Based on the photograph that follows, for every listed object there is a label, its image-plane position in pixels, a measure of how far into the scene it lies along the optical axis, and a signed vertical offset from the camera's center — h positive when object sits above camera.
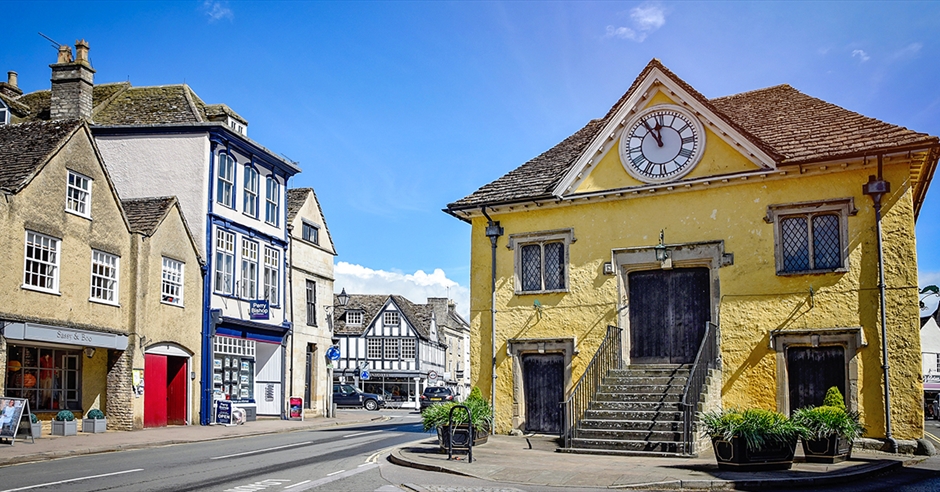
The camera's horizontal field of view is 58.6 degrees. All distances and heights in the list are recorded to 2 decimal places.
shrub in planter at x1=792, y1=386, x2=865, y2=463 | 14.12 -1.67
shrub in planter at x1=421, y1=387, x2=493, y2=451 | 16.03 -1.63
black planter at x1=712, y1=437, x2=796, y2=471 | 13.23 -1.95
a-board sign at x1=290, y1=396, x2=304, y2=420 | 33.34 -2.92
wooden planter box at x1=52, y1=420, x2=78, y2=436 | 22.19 -2.43
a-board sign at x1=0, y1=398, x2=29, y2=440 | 18.19 -1.78
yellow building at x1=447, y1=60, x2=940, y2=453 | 17.52 +1.60
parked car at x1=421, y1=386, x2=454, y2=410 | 51.16 -3.79
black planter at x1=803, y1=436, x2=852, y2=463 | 14.19 -2.00
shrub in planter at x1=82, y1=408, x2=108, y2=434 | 23.56 -2.43
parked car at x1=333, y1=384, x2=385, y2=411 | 53.09 -4.10
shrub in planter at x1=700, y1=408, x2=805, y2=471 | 13.15 -1.67
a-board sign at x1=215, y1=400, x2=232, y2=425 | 28.39 -2.61
